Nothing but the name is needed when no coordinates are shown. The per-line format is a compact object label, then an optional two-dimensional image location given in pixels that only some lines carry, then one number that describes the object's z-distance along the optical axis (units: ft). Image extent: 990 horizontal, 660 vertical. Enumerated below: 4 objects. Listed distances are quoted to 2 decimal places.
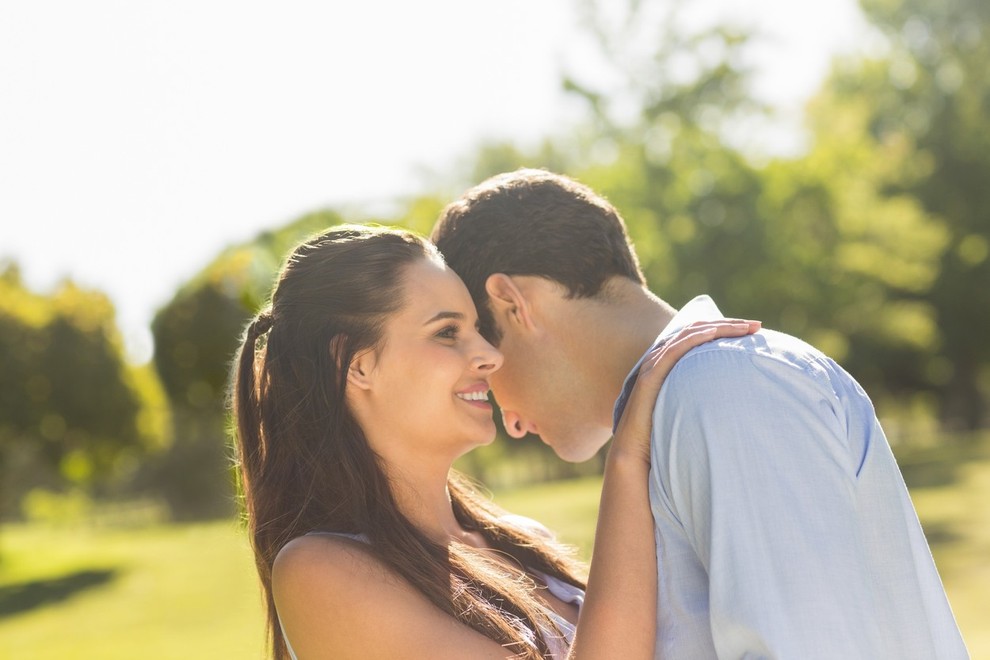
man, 7.14
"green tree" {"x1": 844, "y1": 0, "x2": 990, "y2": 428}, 125.08
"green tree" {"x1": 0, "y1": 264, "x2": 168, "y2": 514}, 74.28
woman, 10.13
